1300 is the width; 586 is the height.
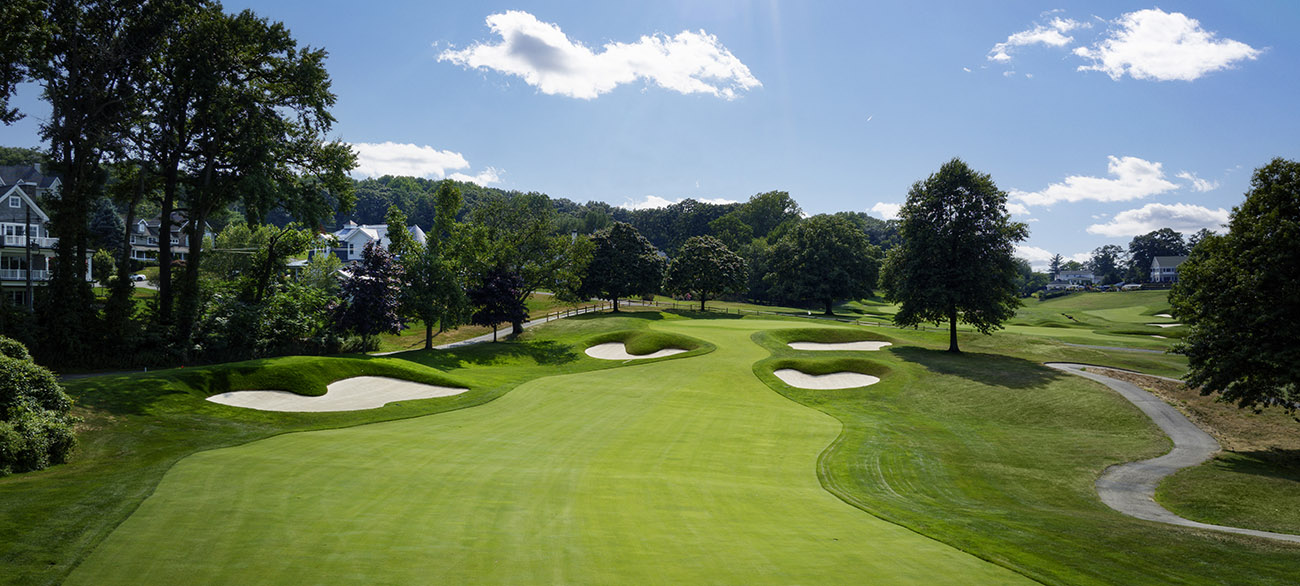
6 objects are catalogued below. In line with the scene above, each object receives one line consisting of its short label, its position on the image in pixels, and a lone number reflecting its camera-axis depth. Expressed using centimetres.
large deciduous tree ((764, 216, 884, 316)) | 7956
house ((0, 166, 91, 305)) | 5012
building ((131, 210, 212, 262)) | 9181
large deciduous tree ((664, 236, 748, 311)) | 7300
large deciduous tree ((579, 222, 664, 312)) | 6500
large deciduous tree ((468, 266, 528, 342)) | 4672
